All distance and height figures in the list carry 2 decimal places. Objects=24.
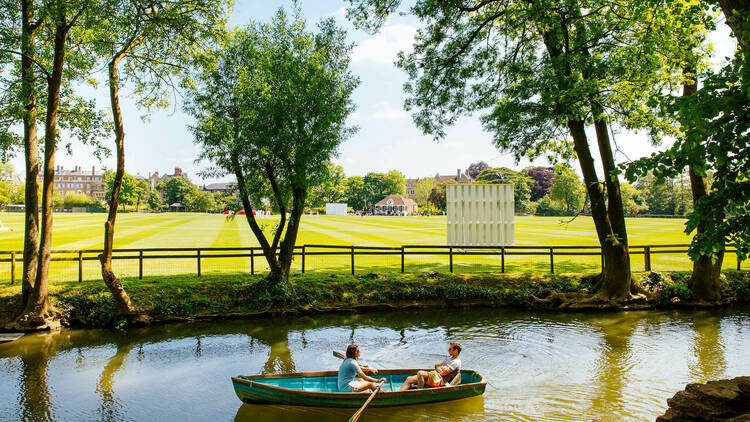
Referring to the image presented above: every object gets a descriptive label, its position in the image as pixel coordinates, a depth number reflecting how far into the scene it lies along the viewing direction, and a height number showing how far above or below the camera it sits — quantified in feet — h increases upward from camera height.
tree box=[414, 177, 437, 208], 461.37 +15.83
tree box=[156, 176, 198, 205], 537.24 +19.39
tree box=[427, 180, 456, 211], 357.00 +5.33
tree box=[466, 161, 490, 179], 487.82 +38.18
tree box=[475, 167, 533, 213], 348.34 +5.41
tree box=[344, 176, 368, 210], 444.14 +11.84
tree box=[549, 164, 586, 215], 273.75 +7.43
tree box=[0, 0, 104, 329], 45.52 +10.70
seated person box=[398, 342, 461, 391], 30.14 -10.96
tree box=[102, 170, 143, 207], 386.67 +13.70
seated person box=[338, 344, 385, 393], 29.14 -10.74
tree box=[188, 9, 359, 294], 52.19 +10.21
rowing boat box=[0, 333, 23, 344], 44.32 -12.24
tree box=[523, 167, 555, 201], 384.88 +17.76
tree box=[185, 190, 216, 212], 470.51 +3.95
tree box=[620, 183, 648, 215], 293.23 +1.99
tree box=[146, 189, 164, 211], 458.01 +3.84
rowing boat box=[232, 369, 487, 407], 28.30 -11.38
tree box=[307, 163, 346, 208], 56.84 +2.02
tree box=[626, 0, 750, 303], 17.26 +2.03
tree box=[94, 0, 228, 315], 46.98 +17.61
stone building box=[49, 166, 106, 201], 636.07 +34.14
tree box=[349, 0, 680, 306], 46.09 +14.17
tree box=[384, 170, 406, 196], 533.14 +24.39
